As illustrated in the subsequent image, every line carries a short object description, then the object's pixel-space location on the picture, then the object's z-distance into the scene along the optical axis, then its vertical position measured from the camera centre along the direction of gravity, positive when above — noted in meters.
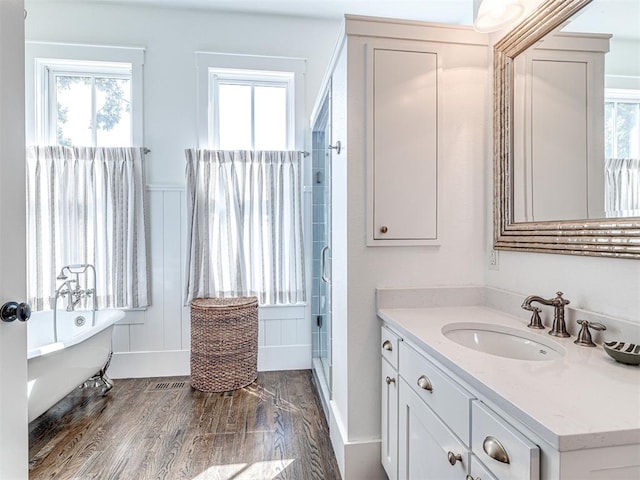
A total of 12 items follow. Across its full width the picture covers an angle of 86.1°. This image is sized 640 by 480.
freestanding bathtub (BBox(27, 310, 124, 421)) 1.84 -0.72
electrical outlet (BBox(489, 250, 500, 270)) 1.60 -0.11
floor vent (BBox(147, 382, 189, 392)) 2.60 -1.16
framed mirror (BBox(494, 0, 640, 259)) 1.04 +0.36
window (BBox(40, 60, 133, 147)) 2.82 +1.10
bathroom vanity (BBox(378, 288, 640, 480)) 0.62 -0.38
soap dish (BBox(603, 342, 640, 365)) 0.87 -0.30
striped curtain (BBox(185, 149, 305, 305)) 2.78 +0.09
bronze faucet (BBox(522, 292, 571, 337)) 1.15 -0.26
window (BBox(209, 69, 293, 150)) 2.96 +1.11
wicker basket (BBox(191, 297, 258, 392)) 2.53 -0.81
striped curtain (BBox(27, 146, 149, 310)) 2.65 +0.13
